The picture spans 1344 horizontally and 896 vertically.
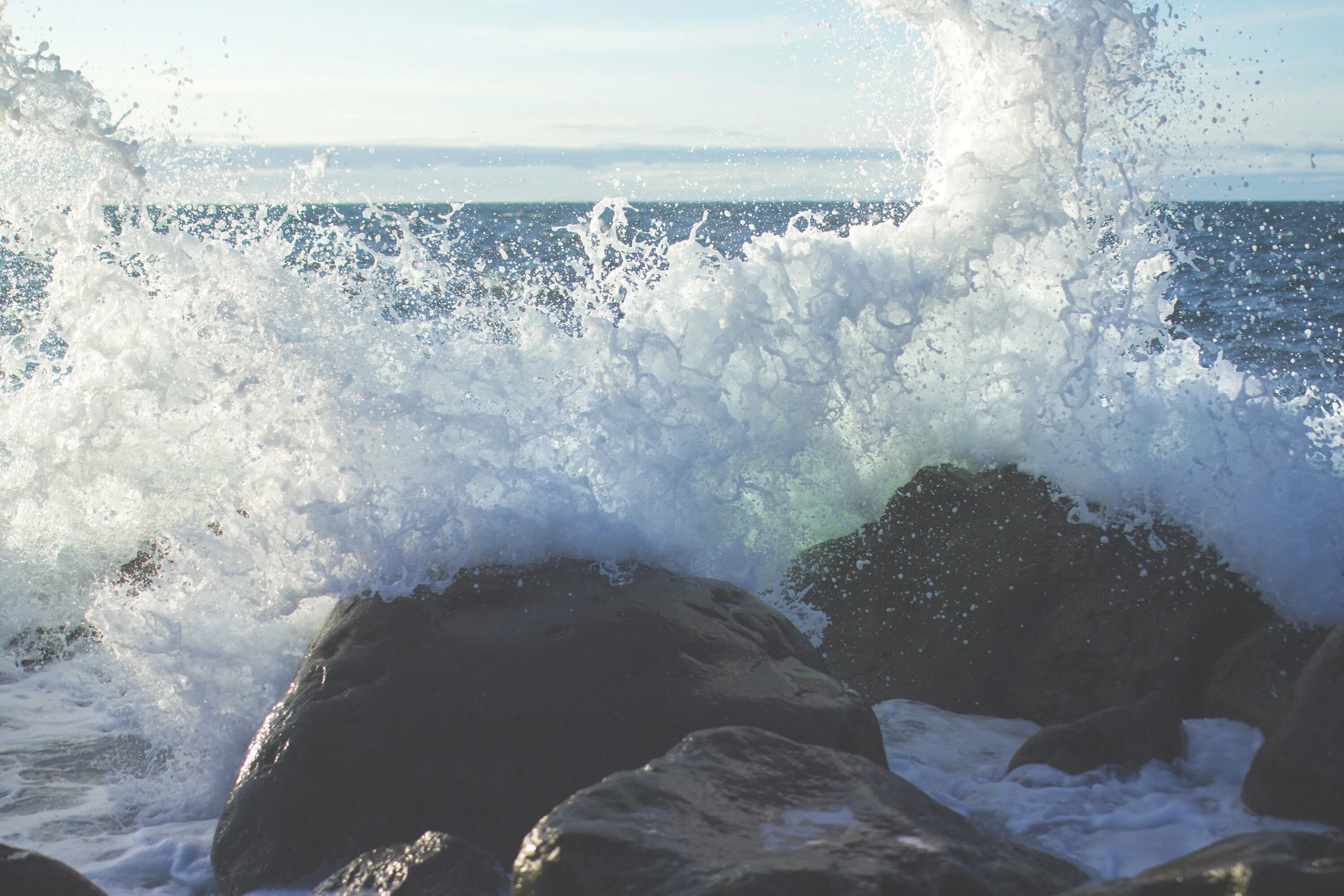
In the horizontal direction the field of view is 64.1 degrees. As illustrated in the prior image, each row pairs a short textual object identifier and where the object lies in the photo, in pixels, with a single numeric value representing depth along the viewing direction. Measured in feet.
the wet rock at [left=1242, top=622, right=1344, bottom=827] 9.80
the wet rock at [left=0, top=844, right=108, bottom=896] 7.93
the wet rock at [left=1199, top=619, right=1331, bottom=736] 11.93
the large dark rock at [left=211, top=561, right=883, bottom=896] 10.07
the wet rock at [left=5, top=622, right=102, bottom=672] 16.10
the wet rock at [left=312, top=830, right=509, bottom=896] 8.18
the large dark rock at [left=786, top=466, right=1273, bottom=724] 12.81
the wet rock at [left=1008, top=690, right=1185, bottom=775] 11.23
